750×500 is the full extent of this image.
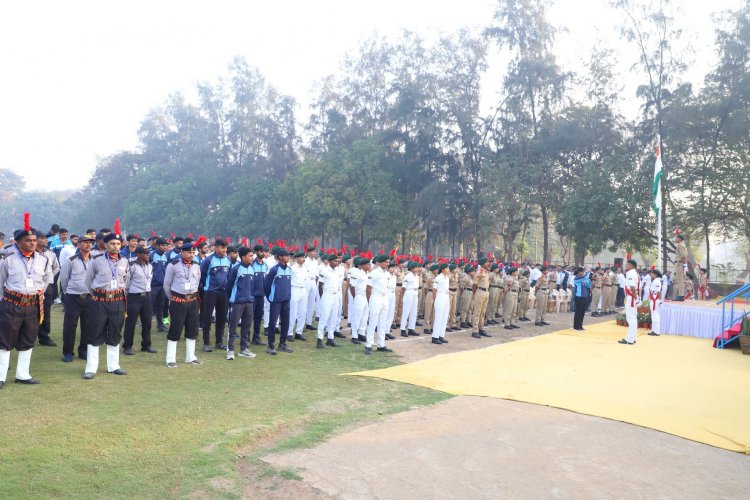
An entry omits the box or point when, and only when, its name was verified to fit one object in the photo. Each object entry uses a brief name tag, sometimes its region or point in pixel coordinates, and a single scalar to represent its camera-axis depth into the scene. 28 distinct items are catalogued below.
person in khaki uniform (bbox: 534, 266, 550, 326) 14.55
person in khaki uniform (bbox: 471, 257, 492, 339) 11.82
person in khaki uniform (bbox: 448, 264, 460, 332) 12.07
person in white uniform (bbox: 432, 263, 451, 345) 10.77
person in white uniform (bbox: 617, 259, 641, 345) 11.28
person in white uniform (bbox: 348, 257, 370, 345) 10.23
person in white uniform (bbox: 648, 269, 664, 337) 12.59
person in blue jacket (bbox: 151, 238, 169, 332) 9.81
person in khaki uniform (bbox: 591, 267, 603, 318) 18.27
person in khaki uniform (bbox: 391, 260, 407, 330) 12.69
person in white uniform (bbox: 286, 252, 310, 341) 10.02
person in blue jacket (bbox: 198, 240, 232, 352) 8.57
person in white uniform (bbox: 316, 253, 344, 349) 9.83
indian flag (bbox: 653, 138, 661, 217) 13.87
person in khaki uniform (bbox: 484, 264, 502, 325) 13.31
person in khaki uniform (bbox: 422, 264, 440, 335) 12.16
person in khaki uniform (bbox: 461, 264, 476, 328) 12.83
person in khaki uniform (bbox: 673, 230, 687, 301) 16.62
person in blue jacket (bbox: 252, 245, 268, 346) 8.90
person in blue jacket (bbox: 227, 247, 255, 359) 8.16
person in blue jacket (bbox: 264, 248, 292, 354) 8.92
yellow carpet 5.95
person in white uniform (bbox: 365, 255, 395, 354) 9.55
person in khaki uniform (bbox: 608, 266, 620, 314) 18.58
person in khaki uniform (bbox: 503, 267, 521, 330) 13.55
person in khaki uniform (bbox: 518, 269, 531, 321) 14.39
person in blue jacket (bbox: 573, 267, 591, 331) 13.13
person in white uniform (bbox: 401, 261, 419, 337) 11.51
